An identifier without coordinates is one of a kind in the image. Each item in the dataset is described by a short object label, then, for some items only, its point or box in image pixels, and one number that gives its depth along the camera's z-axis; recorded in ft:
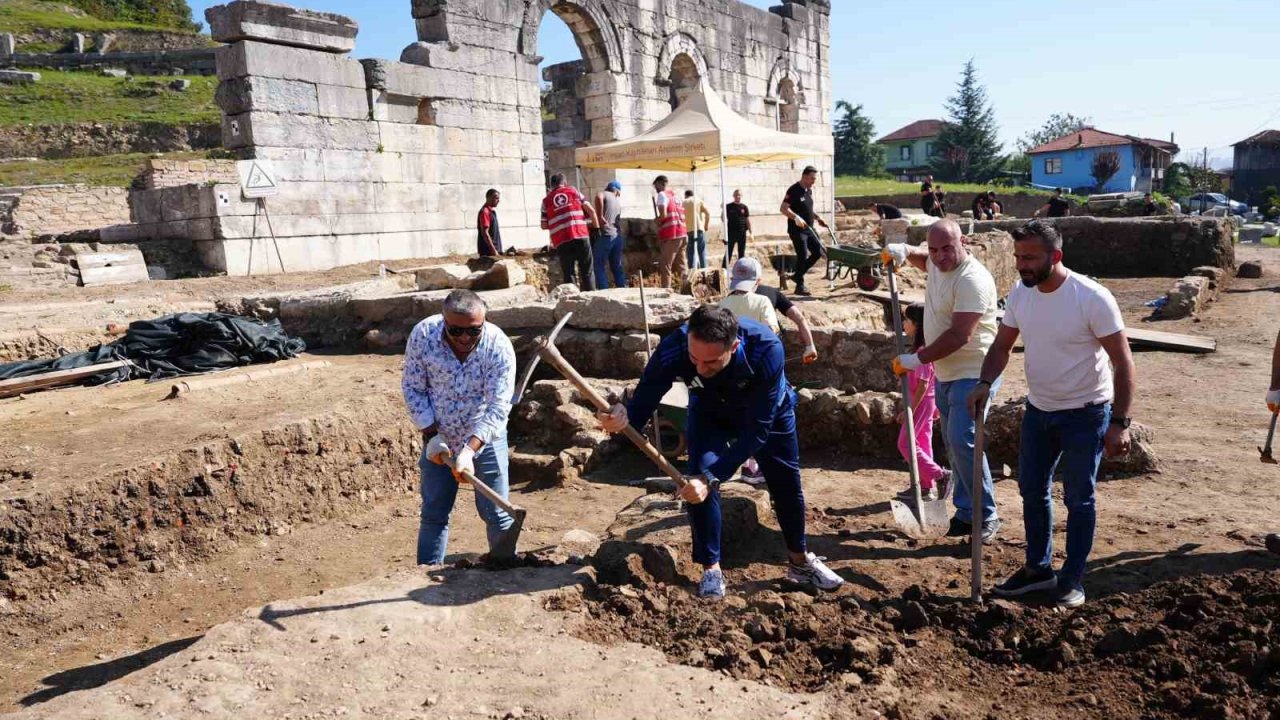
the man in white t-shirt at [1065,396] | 12.73
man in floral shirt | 14.42
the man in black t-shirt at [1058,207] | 68.44
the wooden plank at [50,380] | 23.40
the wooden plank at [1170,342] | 33.76
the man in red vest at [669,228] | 42.01
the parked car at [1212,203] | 130.41
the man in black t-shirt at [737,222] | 48.19
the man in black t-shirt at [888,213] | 63.31
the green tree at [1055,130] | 268.21
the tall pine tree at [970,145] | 176.24
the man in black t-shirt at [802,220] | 39.68
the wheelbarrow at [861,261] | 37.99
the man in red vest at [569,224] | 37.65
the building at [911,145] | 234.79
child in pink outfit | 18.94
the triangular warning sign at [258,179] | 38.70
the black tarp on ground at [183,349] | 25.64
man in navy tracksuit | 12.89
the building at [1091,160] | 186.29
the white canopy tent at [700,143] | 38.47
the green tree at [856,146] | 174.19
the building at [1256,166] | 166.20
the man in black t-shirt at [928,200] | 68.27
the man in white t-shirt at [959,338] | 15.58
